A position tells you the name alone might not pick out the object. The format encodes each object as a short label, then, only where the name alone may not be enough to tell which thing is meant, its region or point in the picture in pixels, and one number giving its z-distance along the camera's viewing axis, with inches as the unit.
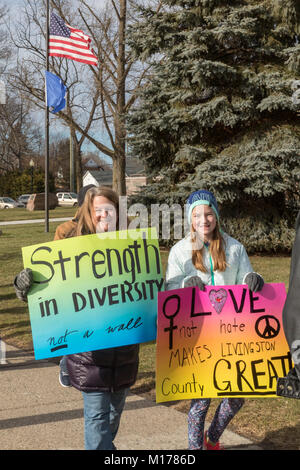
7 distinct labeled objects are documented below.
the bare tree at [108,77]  1016.7
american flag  765.3
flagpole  839.7
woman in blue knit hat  135.5
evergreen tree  534.3
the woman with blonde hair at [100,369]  118.3
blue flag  855.1
